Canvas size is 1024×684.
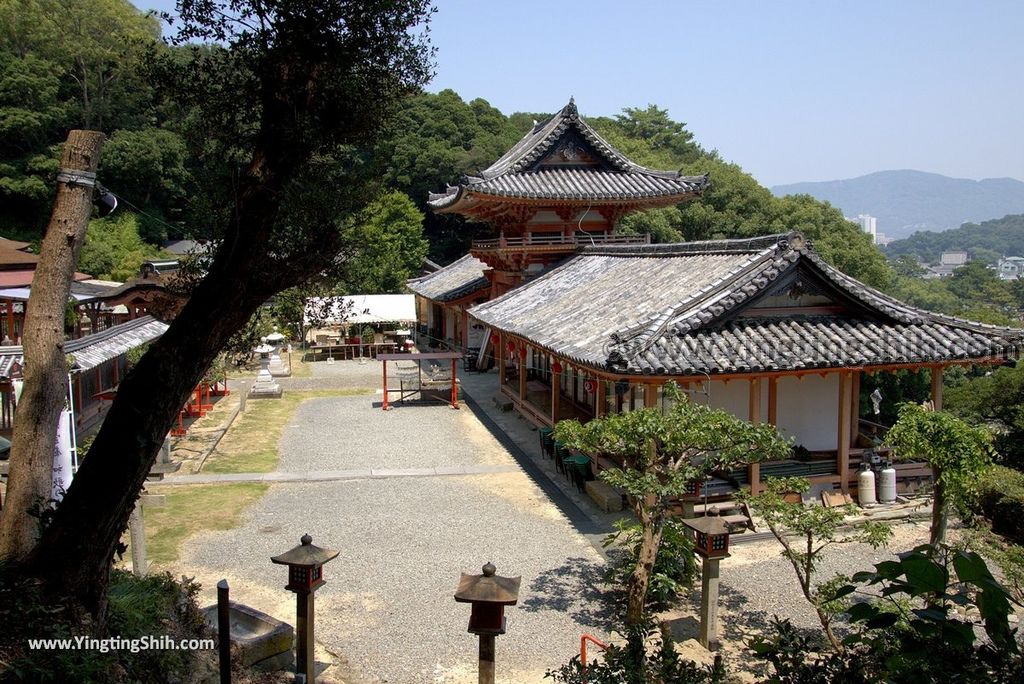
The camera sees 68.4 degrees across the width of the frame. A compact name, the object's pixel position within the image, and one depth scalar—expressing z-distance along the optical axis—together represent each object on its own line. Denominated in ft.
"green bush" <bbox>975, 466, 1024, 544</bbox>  41.73
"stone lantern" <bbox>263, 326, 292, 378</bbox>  94.17
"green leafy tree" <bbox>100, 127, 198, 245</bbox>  139.74
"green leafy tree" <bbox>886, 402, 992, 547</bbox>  31.32
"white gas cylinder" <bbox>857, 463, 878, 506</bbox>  43.42
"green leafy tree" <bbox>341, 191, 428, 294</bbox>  131.85
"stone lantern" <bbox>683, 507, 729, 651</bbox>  28.40
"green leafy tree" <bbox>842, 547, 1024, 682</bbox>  8.90
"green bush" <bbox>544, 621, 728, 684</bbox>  14.32
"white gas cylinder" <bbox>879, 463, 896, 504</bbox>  43.60
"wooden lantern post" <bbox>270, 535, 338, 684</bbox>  24.66
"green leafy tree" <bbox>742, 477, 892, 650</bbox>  25.34
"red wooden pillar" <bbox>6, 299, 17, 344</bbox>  72.95
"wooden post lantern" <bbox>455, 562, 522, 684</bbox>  22.16
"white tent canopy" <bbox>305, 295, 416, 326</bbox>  105.50
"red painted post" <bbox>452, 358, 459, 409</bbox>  75.77
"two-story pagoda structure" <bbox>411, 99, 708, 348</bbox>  74.79
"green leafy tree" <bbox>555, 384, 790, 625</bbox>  27.71
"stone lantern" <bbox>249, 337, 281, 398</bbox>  79.82
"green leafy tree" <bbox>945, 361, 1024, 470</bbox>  59.21
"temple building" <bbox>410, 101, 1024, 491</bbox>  39.93
